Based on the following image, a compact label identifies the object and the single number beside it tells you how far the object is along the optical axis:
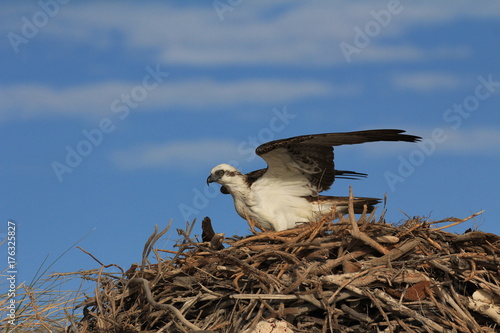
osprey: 17.72
